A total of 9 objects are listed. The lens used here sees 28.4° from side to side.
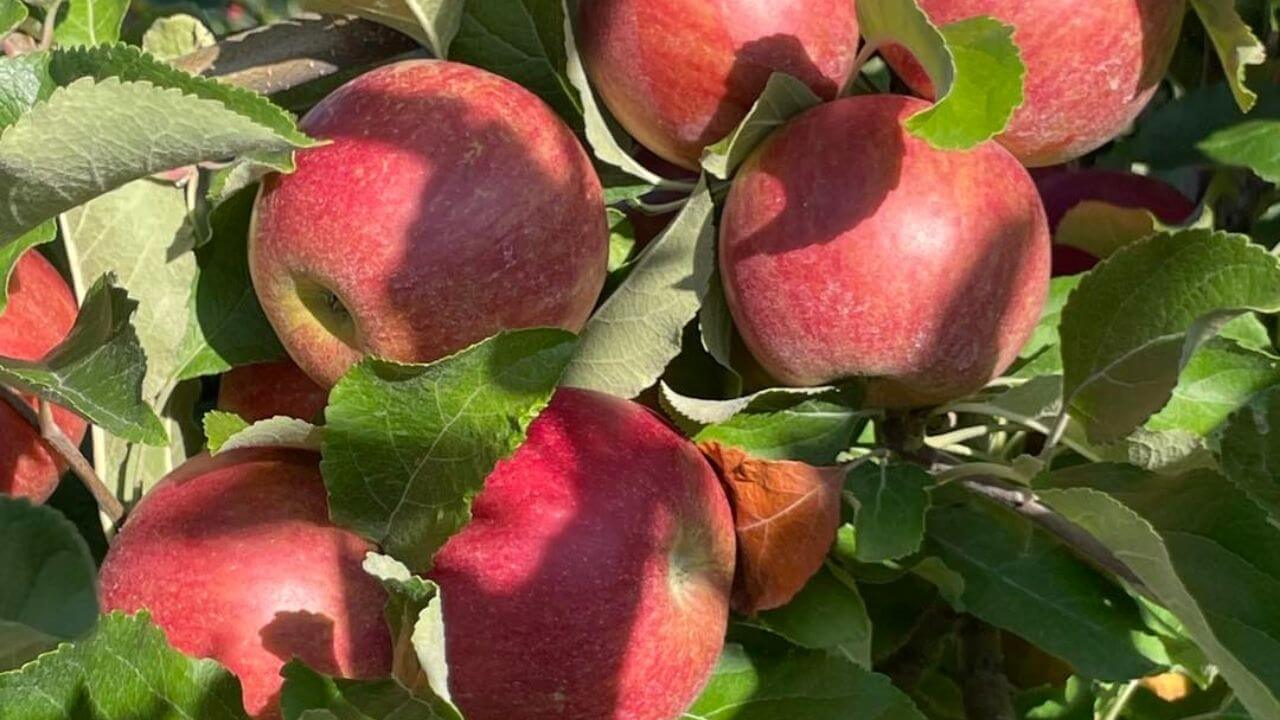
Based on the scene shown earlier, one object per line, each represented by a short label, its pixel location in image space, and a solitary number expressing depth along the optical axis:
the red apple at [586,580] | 0.51
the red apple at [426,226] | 0.52
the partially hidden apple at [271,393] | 0.59
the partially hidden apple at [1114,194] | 0.68
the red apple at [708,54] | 0.55
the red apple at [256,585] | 0.51
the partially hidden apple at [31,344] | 0.56
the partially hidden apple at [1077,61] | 0.55
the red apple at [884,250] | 0.54
